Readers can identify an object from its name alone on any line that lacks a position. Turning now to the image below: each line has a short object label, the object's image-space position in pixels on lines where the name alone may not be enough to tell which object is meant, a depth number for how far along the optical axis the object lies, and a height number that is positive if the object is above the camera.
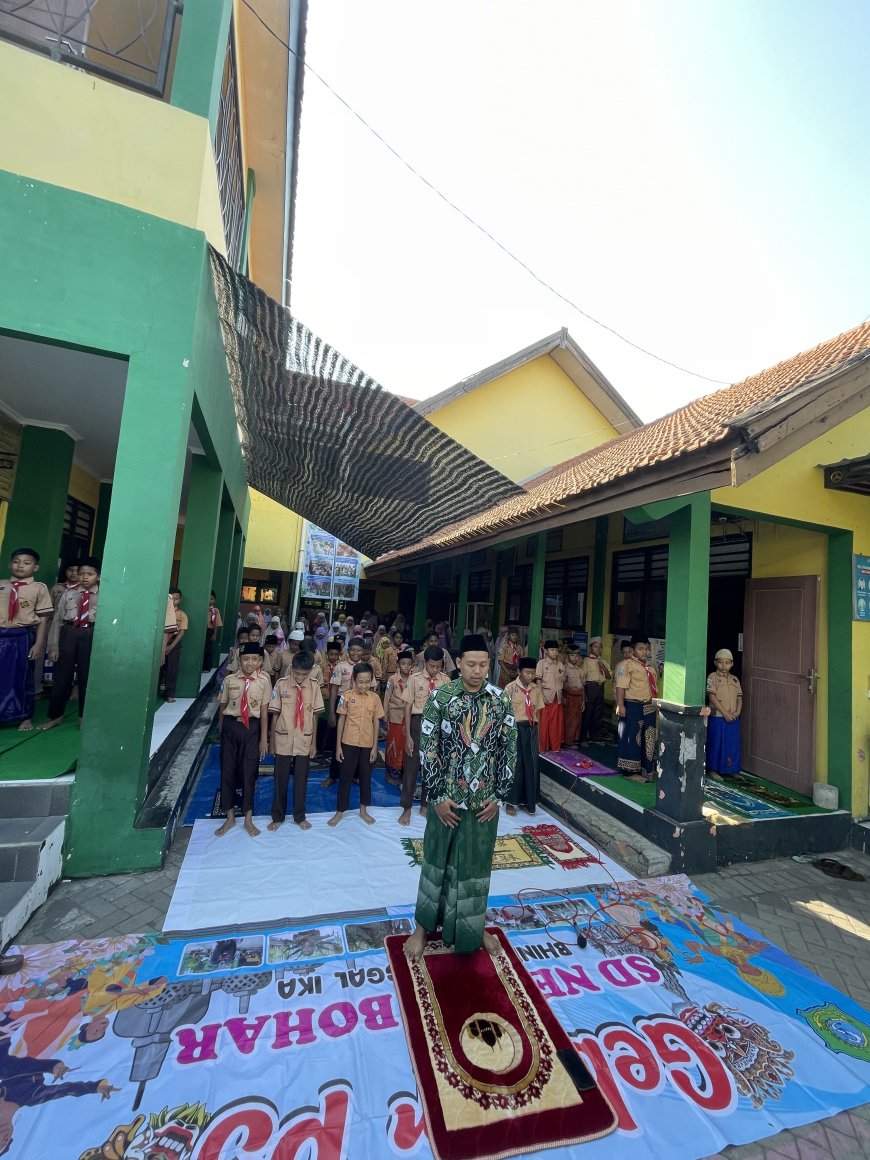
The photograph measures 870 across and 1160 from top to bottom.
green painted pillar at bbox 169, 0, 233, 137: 4.25 +4.52
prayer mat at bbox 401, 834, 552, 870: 4.21 -1.97
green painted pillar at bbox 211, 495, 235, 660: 9.58 +0.85
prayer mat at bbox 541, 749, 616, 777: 6.03 -1.68
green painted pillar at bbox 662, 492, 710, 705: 4.61 +0.26
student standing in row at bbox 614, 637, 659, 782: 6.01 -0.97
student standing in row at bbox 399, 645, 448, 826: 5.05 -1.00
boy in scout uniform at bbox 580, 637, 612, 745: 7.76 -0.91
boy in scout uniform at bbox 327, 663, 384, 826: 4.80 -1.13
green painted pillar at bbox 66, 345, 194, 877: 3.65 -0.20
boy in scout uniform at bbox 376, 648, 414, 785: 6.05 -1.27
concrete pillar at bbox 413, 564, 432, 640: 13.92 +0.49
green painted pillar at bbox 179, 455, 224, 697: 6.40 +0.63
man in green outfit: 2.95 -1.01
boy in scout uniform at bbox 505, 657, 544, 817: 5.34 -1.22
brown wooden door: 5.78 -0.42
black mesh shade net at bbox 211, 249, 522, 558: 4.44 +2.05
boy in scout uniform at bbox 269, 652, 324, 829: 4.57 -1.11
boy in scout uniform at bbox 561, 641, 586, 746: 7.48 -1.04
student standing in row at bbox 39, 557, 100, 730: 4.92 -0.57
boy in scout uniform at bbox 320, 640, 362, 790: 5.68 -0.80
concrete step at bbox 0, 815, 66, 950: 2.95 -1.77
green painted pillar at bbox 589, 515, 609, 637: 9.02 +0.88
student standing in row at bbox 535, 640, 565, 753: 6.66 -1.01
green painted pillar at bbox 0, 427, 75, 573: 6.61 +1.16
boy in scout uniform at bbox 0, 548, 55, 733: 4.53 -0.38
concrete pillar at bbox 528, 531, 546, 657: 7.82 +0.46
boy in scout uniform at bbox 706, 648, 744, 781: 5.89 -0.94
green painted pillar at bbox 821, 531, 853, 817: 5.39 -0.25
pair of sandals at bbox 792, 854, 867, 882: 4.56 -2.00
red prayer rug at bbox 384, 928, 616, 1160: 2.01 -1.97
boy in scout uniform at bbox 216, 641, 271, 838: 4.44 -1.11
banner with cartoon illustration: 1.98 -1.99
